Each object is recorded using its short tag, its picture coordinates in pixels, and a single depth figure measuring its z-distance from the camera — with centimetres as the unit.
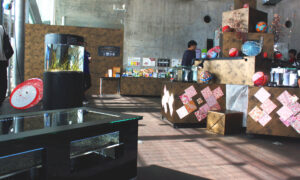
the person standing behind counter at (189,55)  481
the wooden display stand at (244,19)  440
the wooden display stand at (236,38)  424
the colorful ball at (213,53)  442
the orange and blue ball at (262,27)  430
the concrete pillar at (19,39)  605
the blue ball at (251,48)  388
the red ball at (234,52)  407
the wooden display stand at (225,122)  354
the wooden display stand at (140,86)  1002
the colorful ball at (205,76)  412
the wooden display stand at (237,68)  381
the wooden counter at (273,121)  322
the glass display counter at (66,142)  102
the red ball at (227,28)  438
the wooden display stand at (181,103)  390
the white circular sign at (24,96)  306
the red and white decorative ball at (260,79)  345
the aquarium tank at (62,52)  216
